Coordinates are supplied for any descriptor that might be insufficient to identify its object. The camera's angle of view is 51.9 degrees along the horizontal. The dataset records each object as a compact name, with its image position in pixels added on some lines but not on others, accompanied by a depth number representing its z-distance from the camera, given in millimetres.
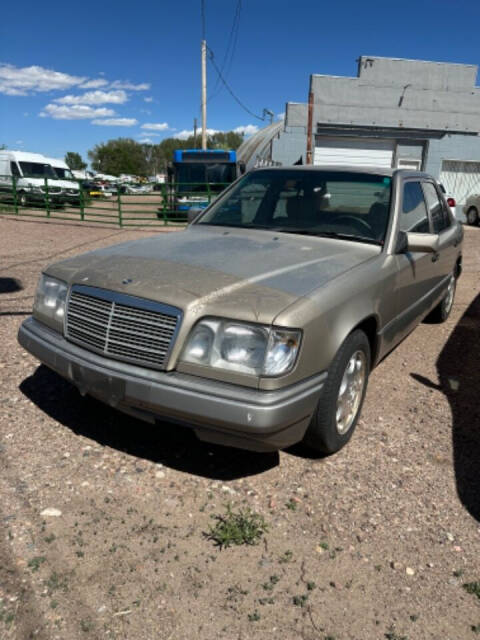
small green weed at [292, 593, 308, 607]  1979
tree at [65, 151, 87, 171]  97162
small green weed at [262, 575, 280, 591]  2046
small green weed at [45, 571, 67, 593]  1984
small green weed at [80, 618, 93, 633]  1818
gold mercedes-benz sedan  2252
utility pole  23444
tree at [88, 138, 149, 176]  92250
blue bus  15408
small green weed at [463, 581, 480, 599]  2061
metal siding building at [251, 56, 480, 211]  21594
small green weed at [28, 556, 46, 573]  2068
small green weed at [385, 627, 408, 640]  1846
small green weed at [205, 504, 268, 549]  2277
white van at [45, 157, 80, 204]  22219
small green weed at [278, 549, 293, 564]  2193
